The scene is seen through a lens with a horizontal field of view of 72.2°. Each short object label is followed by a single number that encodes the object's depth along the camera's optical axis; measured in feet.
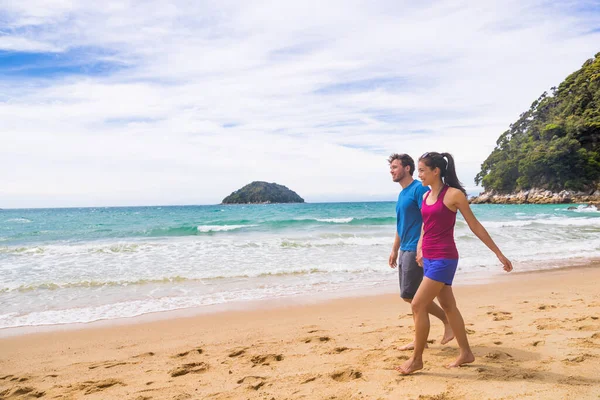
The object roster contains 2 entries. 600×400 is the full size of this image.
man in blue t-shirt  12.64
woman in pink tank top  10.54
